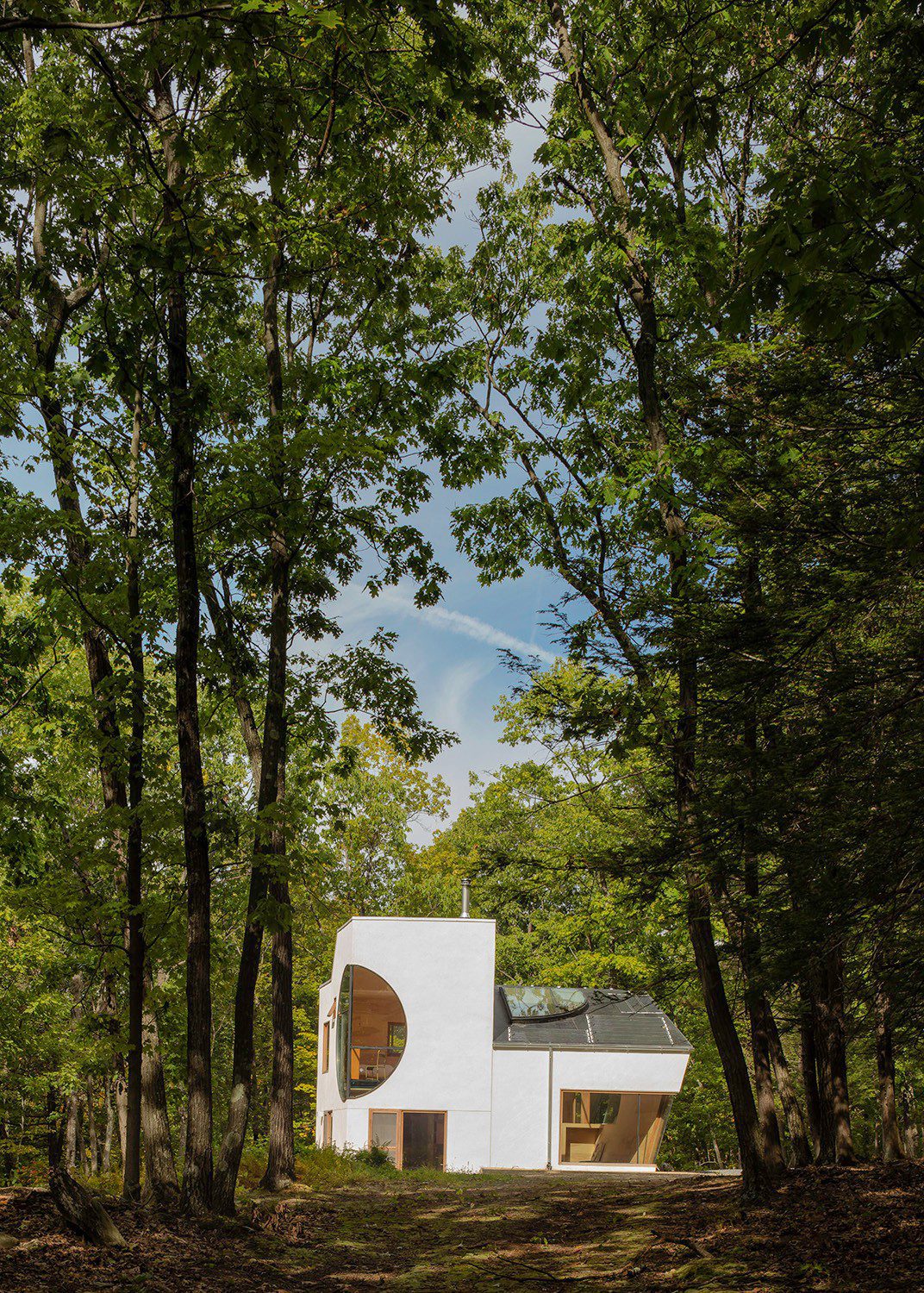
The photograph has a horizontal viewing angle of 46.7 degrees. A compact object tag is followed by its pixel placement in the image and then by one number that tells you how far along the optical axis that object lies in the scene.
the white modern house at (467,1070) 23.20
